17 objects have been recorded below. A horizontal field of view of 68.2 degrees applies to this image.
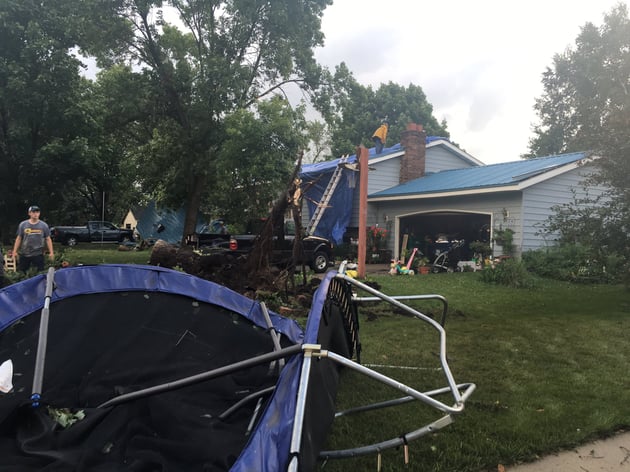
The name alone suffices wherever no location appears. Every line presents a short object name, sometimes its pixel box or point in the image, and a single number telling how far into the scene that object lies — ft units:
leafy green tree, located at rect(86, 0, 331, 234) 56.08
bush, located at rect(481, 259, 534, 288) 37.06
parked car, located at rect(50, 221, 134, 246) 88.32
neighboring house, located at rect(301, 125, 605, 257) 44.78
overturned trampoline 7.88
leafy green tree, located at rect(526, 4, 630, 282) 25.79
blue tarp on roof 60.13
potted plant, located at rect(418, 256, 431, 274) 47.16
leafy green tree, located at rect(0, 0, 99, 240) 56.18
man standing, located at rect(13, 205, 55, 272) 27.25
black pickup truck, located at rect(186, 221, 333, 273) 43.19
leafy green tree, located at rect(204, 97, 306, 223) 49.90
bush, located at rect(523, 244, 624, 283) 40.86
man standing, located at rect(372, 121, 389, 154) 48.65
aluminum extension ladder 53.31
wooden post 39.24
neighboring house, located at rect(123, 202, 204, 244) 86.02
